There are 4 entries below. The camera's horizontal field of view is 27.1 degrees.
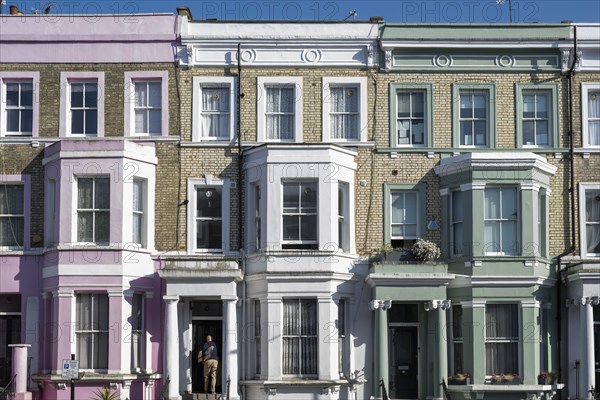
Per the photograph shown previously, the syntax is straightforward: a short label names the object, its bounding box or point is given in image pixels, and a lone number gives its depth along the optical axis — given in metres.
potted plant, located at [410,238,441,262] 34.34
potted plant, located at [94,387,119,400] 32.62
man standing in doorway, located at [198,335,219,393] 34.22
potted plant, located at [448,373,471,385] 33.81
